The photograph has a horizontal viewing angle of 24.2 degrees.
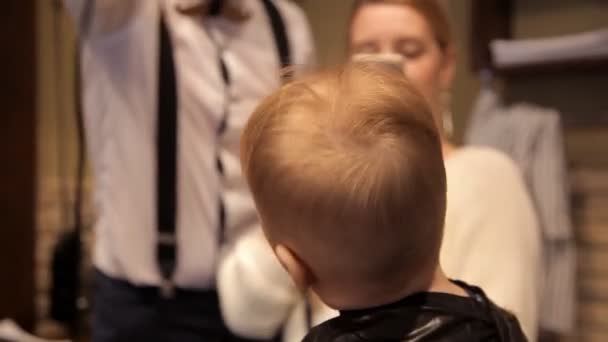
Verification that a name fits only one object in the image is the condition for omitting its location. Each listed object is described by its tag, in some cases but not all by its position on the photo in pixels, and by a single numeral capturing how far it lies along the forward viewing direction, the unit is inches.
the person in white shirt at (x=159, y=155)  66.2
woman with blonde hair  56.9
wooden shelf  84.4
